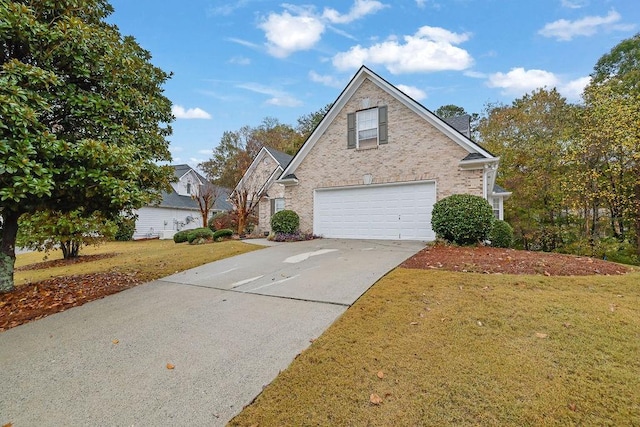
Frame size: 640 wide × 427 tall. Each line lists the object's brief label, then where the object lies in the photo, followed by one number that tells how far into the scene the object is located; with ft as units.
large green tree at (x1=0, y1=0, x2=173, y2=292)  13.48
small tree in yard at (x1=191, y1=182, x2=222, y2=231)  60.84
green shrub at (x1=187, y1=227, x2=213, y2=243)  51.78
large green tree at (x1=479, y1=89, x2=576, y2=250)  49.26
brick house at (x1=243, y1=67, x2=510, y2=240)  34.86
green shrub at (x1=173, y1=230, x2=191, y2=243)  54.75
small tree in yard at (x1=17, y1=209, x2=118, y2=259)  34.86
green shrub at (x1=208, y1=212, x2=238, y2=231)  66.13
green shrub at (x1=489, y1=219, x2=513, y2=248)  32.83
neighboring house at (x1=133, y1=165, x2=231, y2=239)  78.75
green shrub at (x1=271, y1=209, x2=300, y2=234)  43.01
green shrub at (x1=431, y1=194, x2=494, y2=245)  29.55
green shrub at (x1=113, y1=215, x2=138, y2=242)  70.56
